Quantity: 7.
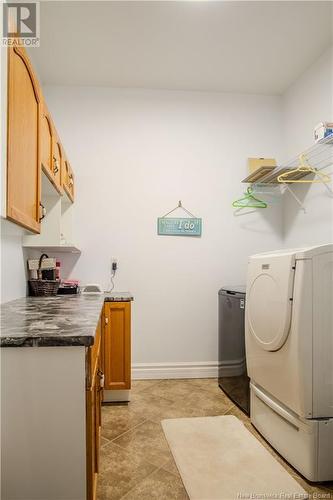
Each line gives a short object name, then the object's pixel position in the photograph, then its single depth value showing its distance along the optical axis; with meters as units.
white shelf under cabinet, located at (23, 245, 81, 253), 2.67
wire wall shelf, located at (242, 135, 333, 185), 2.50
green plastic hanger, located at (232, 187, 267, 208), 3.34
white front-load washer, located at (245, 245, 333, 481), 1.63
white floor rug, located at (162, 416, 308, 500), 1.54
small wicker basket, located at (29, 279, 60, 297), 2.49
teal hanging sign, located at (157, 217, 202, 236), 3.22
